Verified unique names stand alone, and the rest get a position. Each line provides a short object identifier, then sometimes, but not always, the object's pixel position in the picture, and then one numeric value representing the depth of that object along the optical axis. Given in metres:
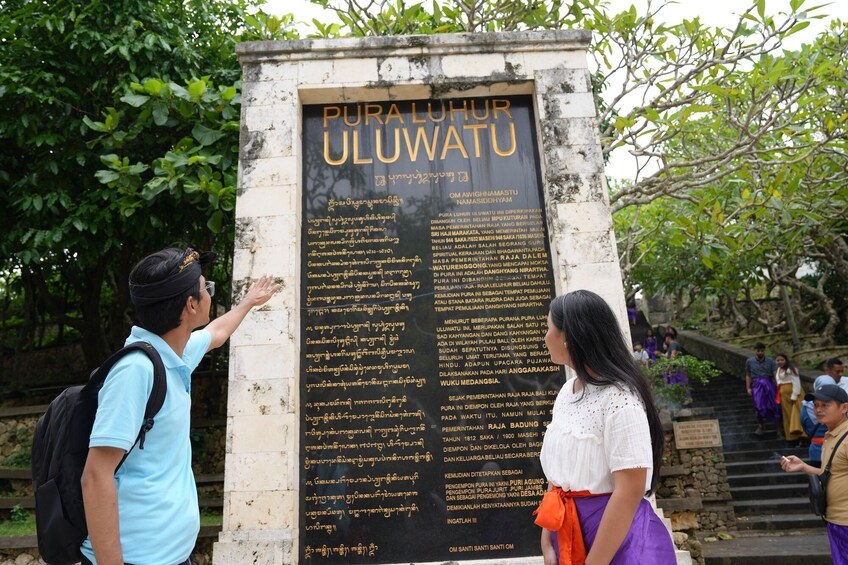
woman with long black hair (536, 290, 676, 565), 1.95
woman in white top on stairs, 10.75
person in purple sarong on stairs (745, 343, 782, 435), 11.77
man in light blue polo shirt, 1.76
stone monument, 4.22
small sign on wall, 9.28
